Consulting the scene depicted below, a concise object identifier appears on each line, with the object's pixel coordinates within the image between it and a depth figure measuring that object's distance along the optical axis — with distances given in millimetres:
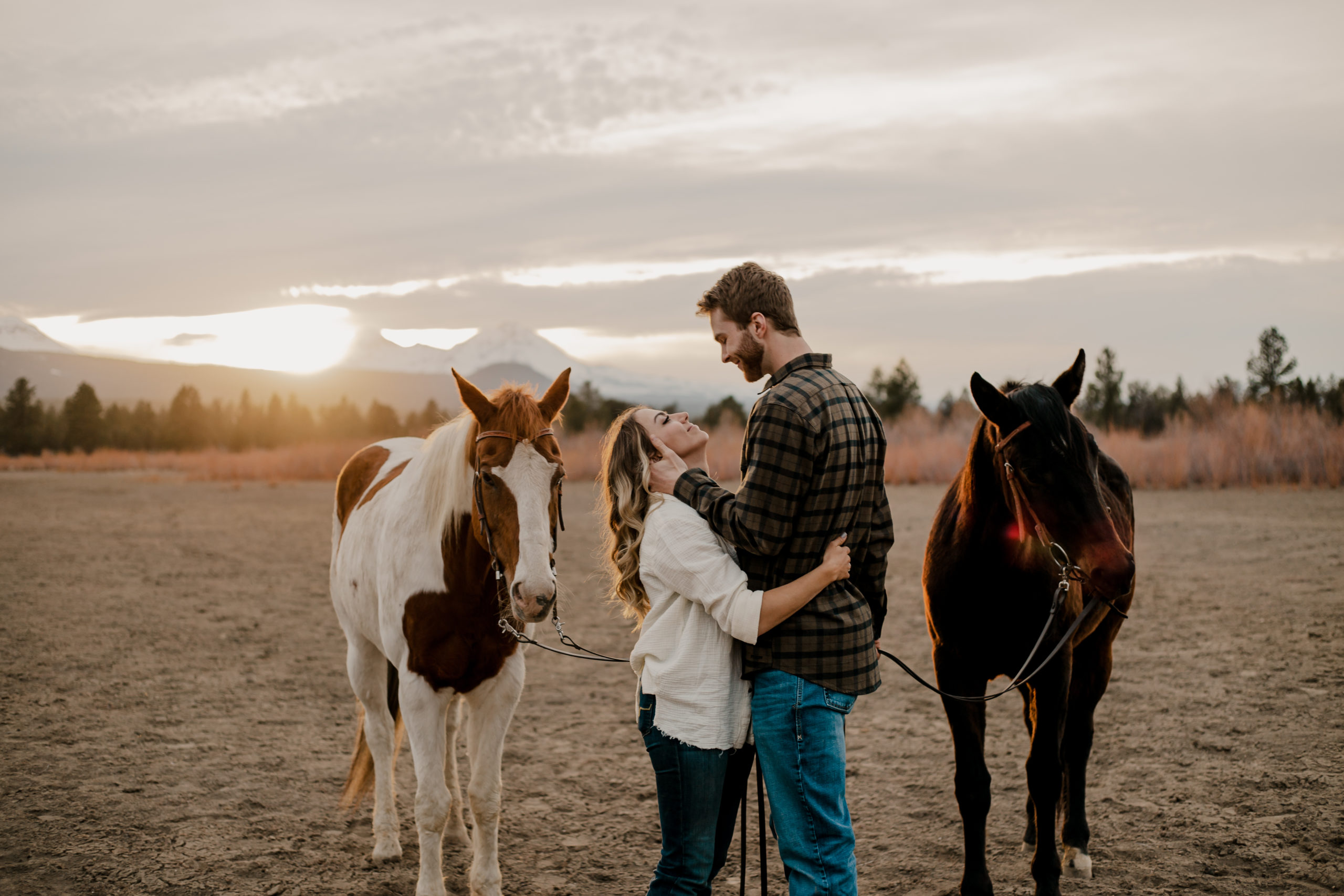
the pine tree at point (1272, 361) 33219
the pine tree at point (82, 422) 47531
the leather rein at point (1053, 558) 2676
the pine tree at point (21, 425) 46062
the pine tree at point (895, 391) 32969
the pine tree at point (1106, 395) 31562
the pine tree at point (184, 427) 50844
